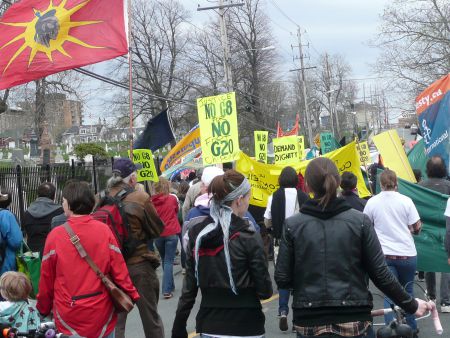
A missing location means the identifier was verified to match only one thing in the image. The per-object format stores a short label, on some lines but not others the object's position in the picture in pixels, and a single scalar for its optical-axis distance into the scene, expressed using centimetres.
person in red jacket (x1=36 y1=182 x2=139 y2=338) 470
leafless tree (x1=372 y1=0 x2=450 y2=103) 3142
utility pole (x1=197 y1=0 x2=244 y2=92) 2931
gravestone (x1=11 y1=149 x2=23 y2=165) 2411
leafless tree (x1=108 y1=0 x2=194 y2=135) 5600
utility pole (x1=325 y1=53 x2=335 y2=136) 8956
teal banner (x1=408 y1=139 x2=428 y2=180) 1230
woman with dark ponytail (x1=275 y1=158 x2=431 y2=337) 389
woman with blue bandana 414
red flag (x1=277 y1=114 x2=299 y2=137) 2708
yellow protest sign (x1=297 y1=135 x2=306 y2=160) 2352
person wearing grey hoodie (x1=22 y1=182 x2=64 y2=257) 845
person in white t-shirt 691
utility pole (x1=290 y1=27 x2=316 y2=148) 5559
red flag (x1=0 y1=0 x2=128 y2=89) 857
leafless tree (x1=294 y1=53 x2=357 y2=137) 8500
